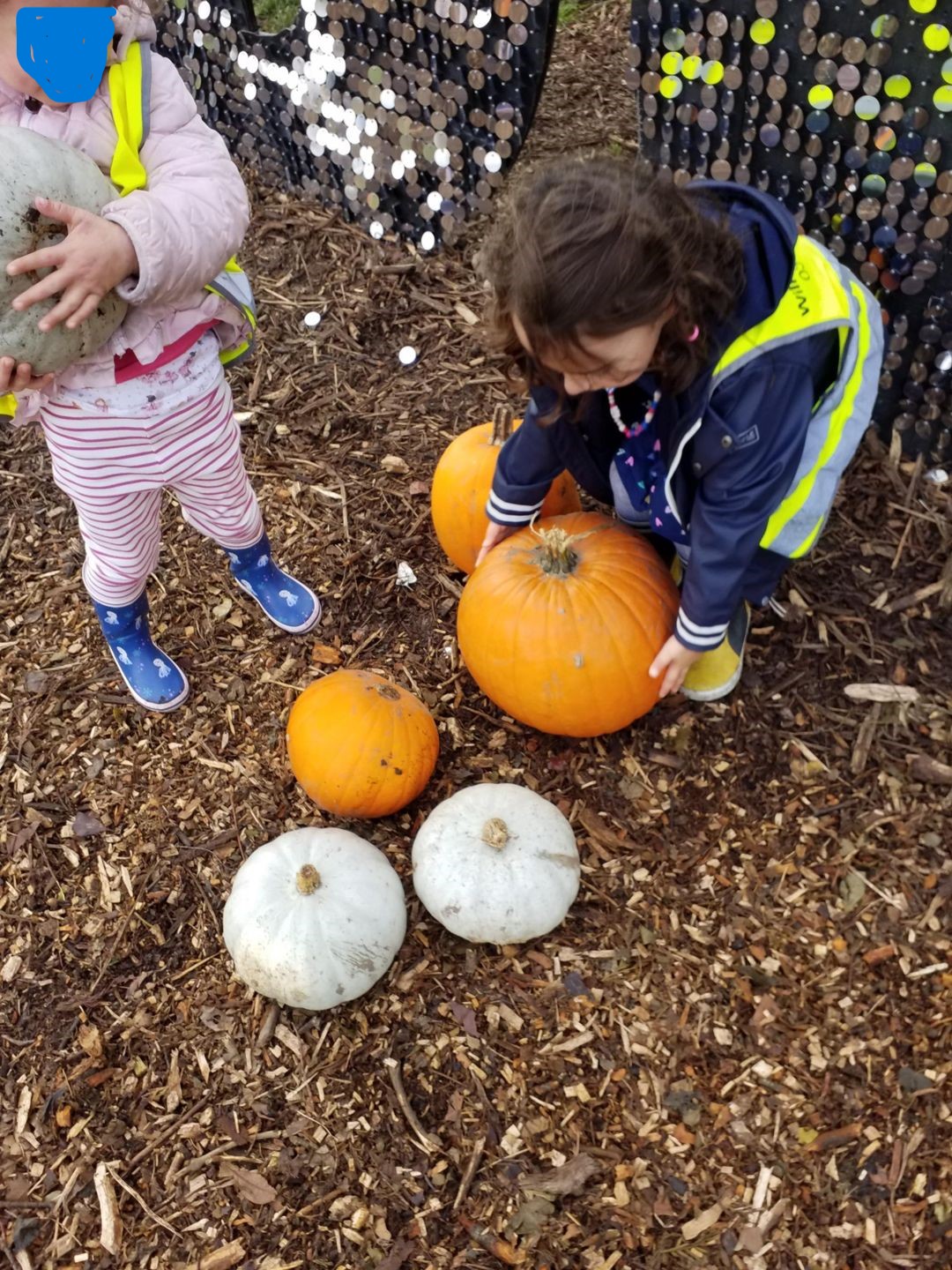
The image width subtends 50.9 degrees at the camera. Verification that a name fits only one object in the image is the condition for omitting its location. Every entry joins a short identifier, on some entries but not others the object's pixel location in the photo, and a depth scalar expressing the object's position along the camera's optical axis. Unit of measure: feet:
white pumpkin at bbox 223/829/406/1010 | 7.26
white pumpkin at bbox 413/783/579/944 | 7.53
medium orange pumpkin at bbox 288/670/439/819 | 8.16
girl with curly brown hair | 5.92
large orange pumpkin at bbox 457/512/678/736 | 8.20
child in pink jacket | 6.33
